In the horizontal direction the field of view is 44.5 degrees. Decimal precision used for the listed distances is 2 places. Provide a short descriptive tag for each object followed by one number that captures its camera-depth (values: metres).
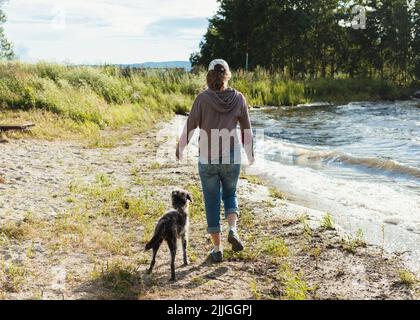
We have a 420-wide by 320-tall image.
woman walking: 5.48
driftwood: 13.10
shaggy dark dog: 5.23
